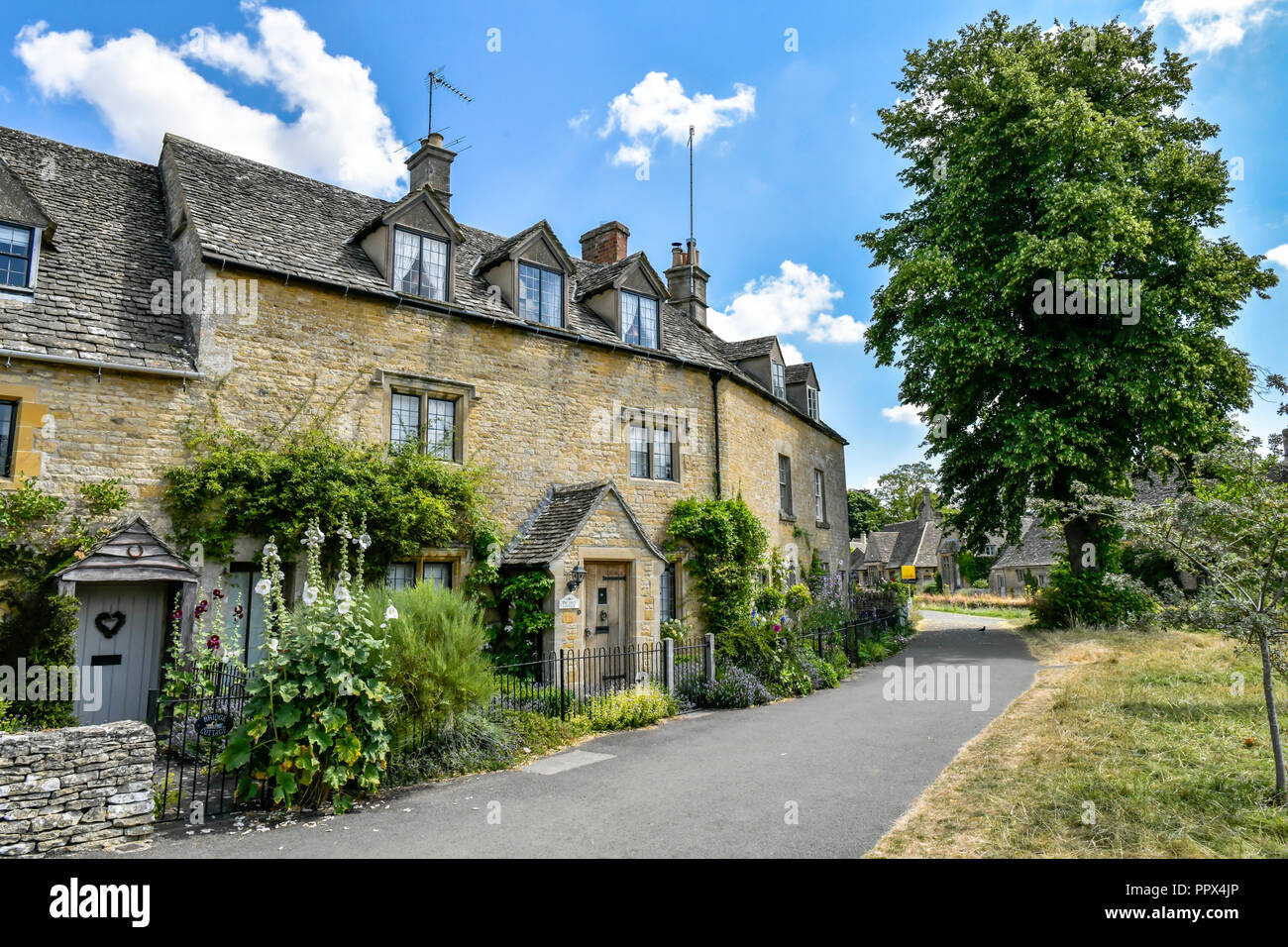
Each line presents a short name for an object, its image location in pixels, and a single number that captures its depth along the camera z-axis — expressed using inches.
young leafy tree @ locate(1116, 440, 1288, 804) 256.5
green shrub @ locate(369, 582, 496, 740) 336.2
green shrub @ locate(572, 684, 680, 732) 444.8
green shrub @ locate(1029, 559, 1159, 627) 807.1
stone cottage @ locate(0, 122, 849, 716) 426.6
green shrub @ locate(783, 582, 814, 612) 774.5
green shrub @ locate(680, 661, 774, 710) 514.0
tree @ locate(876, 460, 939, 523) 2945.4
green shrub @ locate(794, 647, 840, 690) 579.5
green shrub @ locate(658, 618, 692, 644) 612.7
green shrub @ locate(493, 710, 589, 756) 390.6
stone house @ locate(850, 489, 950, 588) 2353.6
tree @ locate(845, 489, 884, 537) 2790.4
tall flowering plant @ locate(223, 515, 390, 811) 285.6
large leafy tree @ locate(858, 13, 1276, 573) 734.5
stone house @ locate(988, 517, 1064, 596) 1846.1
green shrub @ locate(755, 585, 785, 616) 738.8
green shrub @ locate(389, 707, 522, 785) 336.8
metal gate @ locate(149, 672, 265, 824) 290.1
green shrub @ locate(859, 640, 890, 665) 708.4
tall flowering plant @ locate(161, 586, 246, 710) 409.4
